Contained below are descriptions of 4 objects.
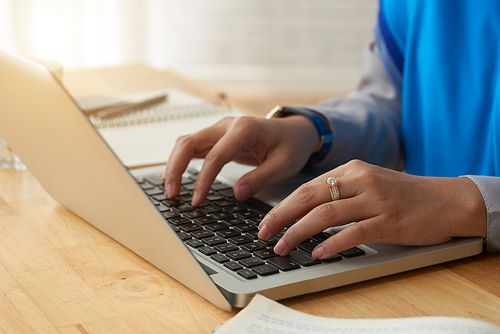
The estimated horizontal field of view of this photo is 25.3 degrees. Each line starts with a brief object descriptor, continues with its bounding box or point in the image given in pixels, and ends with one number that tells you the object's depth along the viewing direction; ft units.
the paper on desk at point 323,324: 2.41
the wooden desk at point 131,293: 2.52
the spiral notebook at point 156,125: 3.87
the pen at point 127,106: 4.54
